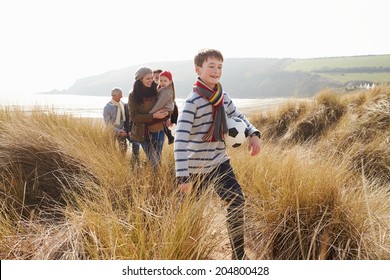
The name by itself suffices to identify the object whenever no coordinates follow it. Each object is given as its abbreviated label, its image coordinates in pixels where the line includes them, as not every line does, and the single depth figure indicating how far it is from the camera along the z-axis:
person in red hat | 4.19
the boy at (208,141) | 2.32
